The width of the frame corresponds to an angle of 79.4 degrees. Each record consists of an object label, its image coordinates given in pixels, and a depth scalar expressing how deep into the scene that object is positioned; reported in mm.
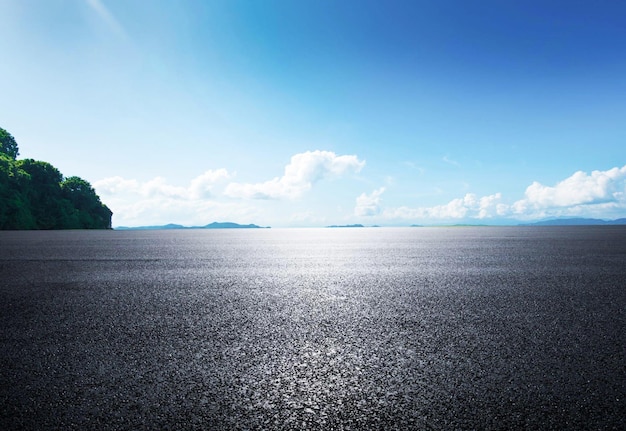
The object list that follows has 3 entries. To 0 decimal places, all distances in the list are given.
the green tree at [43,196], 60719
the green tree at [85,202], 69875
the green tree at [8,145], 71938
